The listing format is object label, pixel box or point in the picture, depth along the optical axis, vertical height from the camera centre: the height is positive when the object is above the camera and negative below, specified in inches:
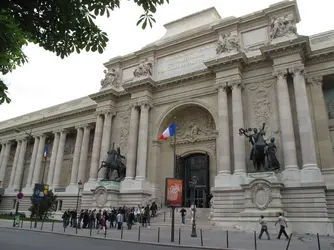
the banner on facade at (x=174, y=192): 639.1 +53.0
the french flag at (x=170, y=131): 1035.3 +293.4
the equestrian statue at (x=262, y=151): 893.8 +202.4
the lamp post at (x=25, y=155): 1802.8 +342.6
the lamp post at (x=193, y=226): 661.9 -18.4
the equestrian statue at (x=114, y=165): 1200.2 +198.5
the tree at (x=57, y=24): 222.5 +155.3
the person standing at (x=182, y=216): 886.3 +2.1
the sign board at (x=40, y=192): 947.3 +65.5
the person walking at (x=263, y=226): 630.3 -13.0
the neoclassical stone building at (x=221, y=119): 866.8 +374.1
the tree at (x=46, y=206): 1225.5 +28.3
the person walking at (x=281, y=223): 651.0 -5.7
